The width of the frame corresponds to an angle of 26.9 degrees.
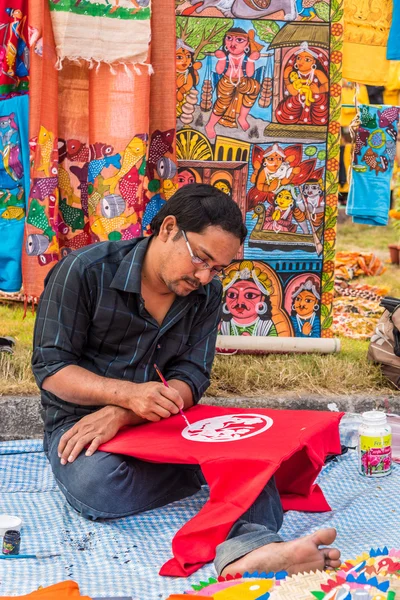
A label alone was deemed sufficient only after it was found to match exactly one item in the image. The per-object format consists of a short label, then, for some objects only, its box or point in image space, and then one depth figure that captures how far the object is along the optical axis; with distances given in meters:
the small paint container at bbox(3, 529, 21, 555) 2.77
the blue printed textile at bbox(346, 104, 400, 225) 5.49
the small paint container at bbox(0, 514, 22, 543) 2.89
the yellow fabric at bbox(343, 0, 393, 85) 4.86
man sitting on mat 3.01
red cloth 2.66
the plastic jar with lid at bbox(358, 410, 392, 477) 3.50
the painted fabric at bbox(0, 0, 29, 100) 4.24
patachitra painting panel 4.63
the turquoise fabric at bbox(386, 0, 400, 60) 4.84
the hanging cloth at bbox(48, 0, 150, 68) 4.17
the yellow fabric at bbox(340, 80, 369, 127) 8.52
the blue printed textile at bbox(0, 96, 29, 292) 4.33
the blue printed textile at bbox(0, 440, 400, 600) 2.62
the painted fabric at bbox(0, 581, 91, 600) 2.29
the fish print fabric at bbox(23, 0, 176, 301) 4.24
